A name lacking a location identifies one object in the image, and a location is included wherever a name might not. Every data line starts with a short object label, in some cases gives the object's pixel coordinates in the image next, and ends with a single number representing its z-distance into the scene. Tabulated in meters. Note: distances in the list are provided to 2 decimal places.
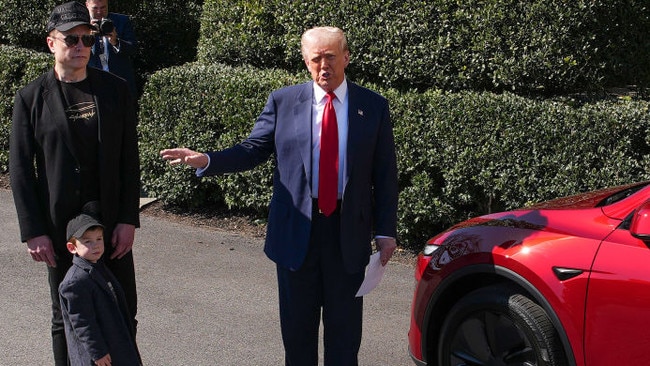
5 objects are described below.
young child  4.00
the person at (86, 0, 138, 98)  8.32
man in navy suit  4.23
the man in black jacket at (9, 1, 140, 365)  4.28
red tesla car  3.85
